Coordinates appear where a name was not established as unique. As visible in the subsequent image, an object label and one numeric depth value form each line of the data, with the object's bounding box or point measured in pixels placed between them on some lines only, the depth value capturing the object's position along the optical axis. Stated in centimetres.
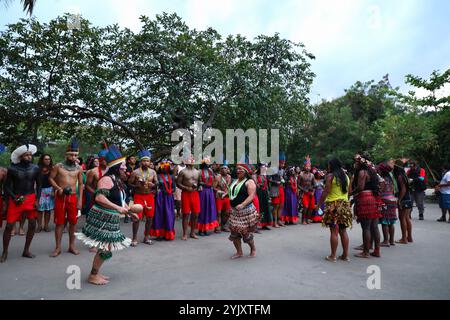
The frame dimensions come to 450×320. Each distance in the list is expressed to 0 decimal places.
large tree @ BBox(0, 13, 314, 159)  1152
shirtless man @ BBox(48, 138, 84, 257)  594
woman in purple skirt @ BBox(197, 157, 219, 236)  833
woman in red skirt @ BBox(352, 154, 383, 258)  594
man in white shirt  1038
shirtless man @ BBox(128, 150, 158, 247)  704
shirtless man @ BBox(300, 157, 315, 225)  1044
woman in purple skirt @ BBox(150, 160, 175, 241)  746
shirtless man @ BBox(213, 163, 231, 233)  905
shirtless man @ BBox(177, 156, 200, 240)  776
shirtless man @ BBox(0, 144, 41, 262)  562
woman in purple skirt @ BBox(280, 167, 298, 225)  1018
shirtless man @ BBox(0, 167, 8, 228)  582
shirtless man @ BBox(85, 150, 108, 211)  718
